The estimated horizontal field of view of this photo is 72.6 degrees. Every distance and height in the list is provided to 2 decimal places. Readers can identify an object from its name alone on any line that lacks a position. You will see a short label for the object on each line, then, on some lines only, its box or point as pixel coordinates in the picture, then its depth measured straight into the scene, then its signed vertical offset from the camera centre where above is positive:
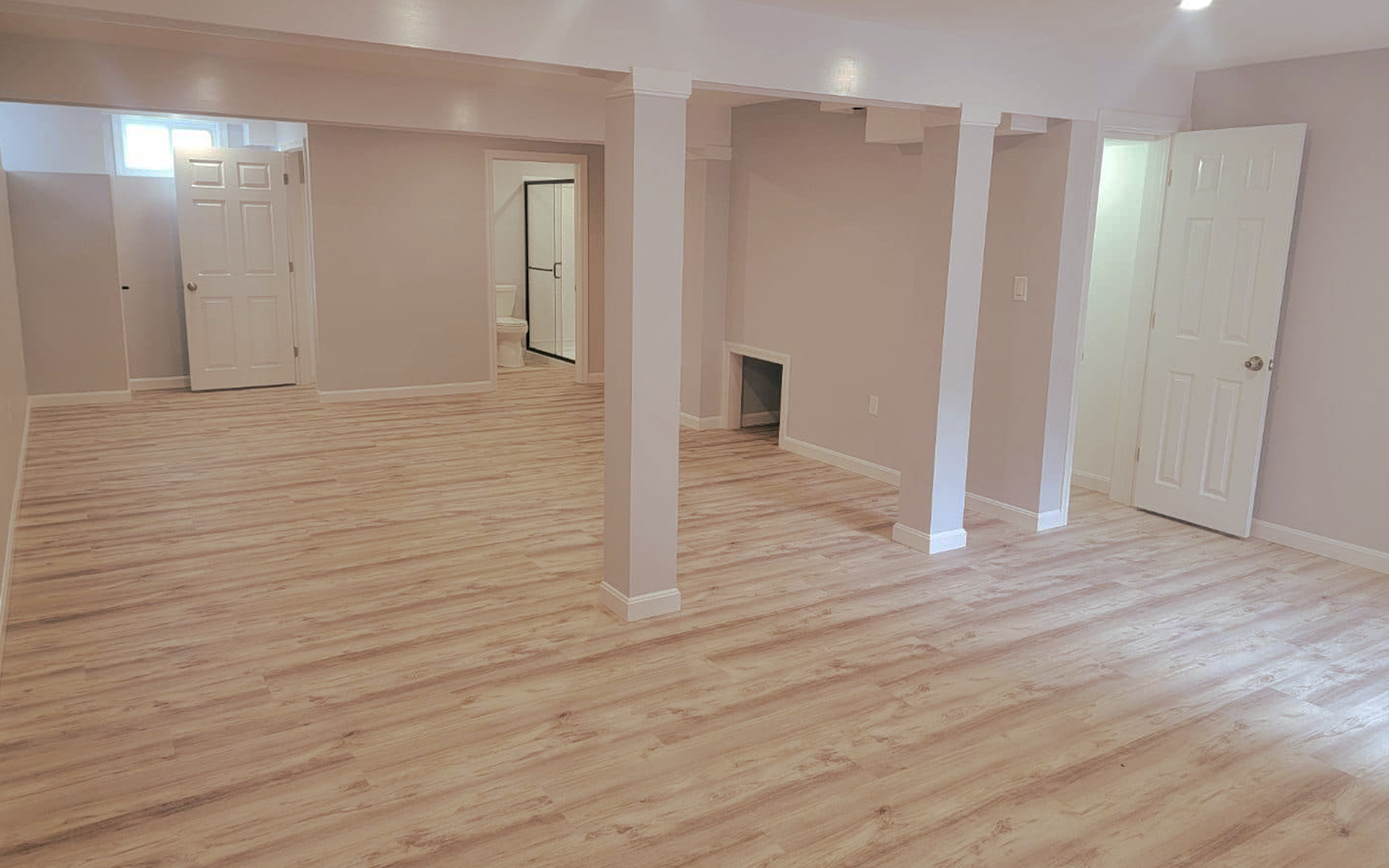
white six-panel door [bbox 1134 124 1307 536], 4.60 -0.18
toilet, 9.95 -0.83
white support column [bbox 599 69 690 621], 3.42 -0.27
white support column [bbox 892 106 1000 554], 4.30 -0.25
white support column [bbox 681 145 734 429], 6.80 -0.10
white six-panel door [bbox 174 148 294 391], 8.06 -0.11
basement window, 8.36 +0.99
